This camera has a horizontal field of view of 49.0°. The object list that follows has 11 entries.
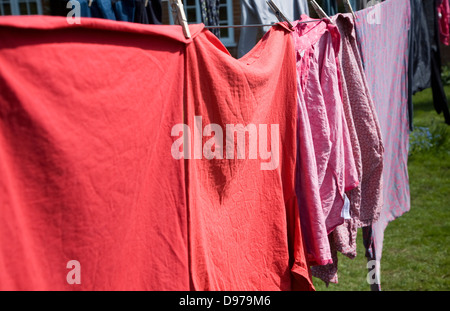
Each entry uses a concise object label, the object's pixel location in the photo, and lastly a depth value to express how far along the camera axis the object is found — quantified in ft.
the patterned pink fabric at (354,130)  6.64
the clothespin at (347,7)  7.16
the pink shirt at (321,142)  5.71
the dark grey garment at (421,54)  11.33
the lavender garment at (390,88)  8.13
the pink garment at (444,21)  12.95
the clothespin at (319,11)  6.32
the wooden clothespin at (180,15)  4.34
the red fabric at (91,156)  3.33
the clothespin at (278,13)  5.74
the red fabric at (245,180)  4.59
